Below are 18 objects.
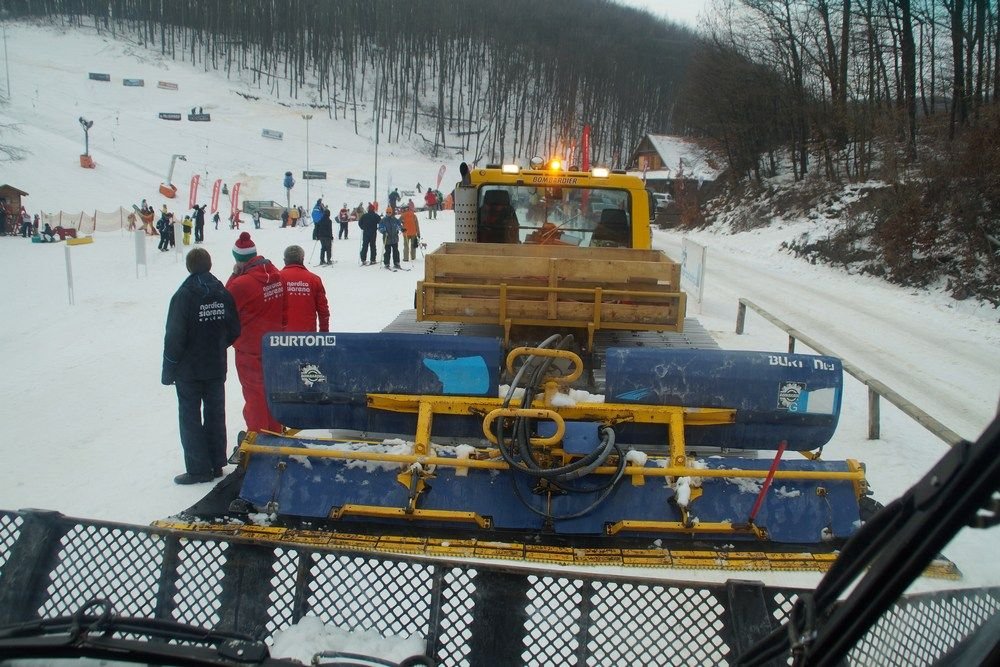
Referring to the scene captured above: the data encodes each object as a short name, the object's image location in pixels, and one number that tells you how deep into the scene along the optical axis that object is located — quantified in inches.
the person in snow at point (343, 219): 986.7
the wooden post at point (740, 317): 442.3
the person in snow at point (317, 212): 679.7
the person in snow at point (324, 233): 684.7
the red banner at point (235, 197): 1425.9
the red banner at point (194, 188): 1375.5
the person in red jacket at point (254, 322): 218.5
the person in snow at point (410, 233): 738.2
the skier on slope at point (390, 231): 668.7
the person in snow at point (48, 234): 897.5
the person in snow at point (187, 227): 865.5
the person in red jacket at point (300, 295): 239.8
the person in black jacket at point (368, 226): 697.6
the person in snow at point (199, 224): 912.3
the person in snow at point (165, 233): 808.9
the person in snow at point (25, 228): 949.8
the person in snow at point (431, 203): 1318.9
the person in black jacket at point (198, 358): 190.7
